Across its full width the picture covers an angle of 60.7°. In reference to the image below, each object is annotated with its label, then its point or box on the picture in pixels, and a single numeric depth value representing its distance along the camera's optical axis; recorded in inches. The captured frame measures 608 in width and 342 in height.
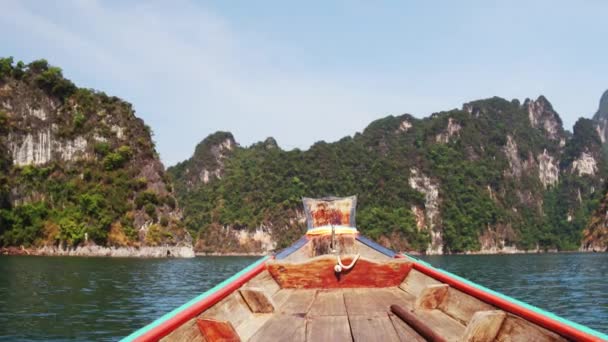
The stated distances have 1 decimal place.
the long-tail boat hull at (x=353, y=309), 144.4
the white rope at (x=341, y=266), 247.6
